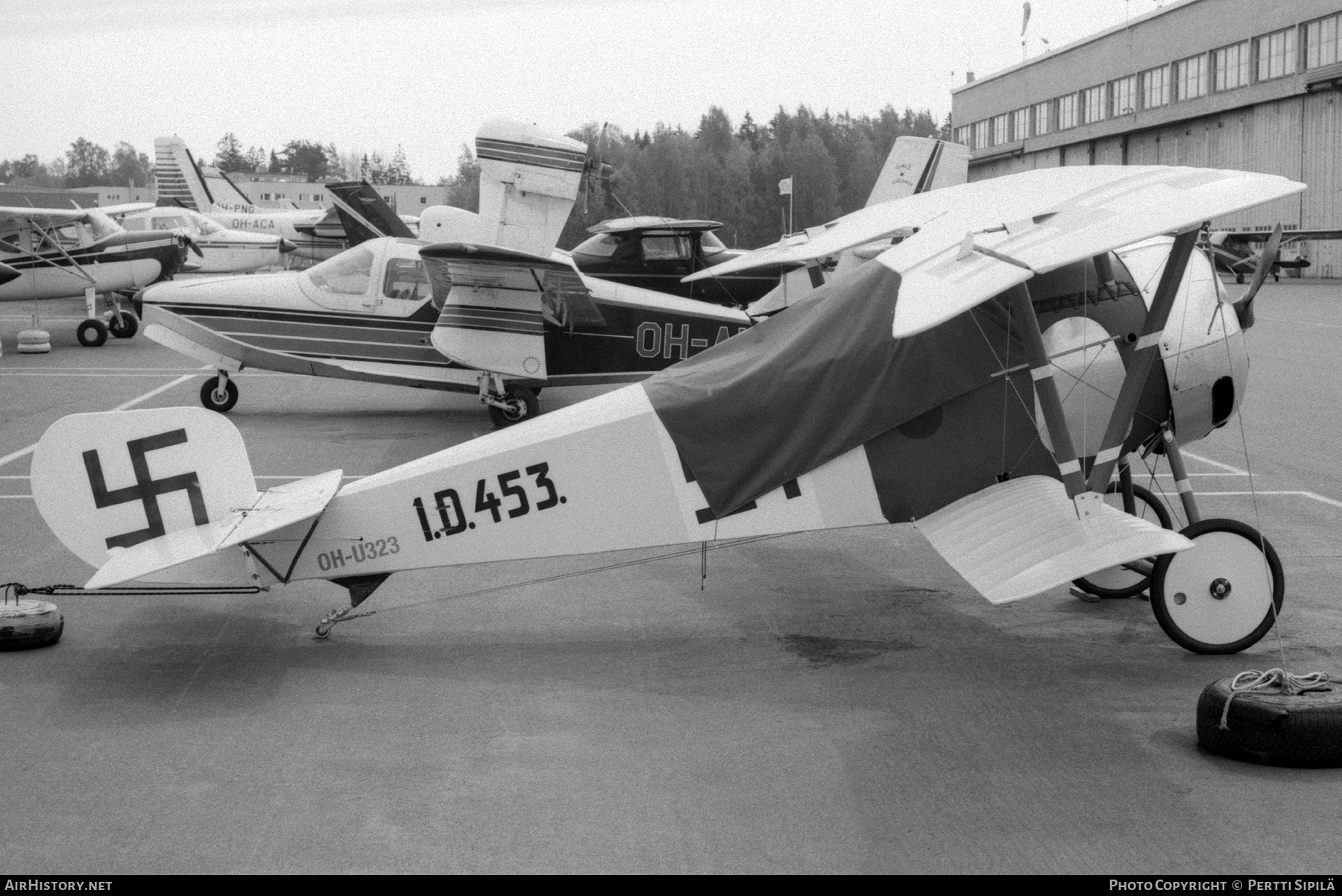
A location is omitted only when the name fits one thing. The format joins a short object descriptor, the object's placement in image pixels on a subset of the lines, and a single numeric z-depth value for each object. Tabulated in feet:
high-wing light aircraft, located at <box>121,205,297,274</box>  141.28
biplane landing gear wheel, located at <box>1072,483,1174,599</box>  26.73
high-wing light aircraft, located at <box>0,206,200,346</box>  90.33
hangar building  168.96
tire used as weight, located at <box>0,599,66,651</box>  23.17
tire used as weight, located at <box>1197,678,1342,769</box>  17.67
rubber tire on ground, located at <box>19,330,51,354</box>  83.97
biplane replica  21.97
